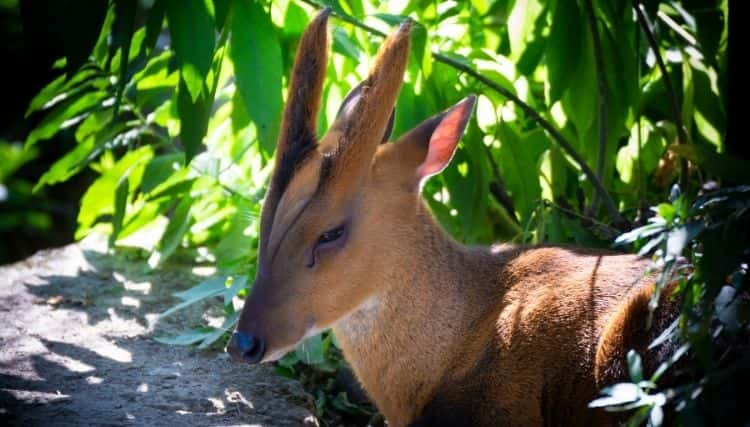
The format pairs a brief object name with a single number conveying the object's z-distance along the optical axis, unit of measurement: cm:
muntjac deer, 779
